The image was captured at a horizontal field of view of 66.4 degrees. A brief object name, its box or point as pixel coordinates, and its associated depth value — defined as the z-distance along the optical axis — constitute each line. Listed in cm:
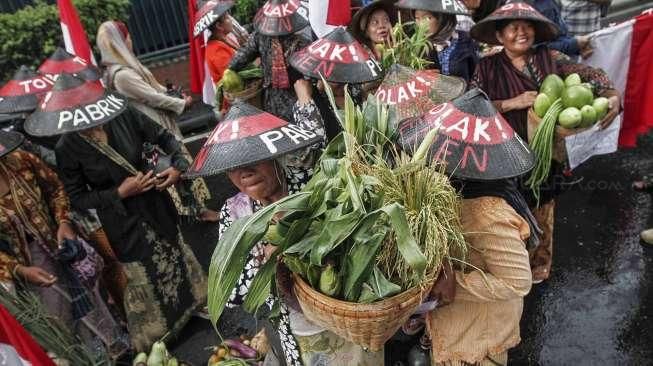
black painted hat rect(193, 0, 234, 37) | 405
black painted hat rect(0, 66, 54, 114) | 323
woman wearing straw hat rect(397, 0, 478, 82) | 331
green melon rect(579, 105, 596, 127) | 262
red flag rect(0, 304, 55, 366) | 187
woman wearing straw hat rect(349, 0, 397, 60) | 346
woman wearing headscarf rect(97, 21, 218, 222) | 366
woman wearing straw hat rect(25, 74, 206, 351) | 252
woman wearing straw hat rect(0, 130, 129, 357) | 253
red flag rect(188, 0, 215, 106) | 471
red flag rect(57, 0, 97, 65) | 352
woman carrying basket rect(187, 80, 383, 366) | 183
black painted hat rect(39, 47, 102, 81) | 329
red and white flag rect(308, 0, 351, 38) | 360
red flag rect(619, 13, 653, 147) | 364
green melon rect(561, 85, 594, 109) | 265
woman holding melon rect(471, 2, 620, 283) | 288
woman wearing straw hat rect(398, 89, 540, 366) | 170
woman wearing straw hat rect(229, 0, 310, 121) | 338
